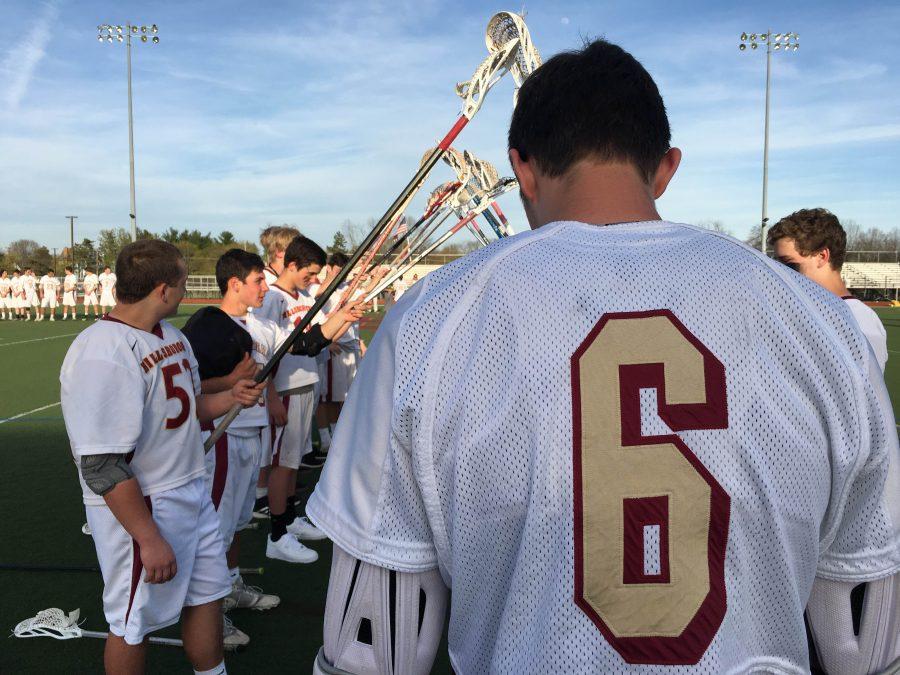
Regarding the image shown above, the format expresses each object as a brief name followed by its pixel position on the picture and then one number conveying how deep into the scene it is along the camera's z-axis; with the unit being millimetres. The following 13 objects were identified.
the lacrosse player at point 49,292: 26844
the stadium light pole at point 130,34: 26938
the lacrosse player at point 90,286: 27142
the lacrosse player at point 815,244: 3705
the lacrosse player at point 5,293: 27048
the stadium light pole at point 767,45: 30906
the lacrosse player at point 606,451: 951
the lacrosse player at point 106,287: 27297
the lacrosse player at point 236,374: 3645
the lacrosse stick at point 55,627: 3621
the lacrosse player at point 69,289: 26766
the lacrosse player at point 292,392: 4891
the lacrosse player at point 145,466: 2482
